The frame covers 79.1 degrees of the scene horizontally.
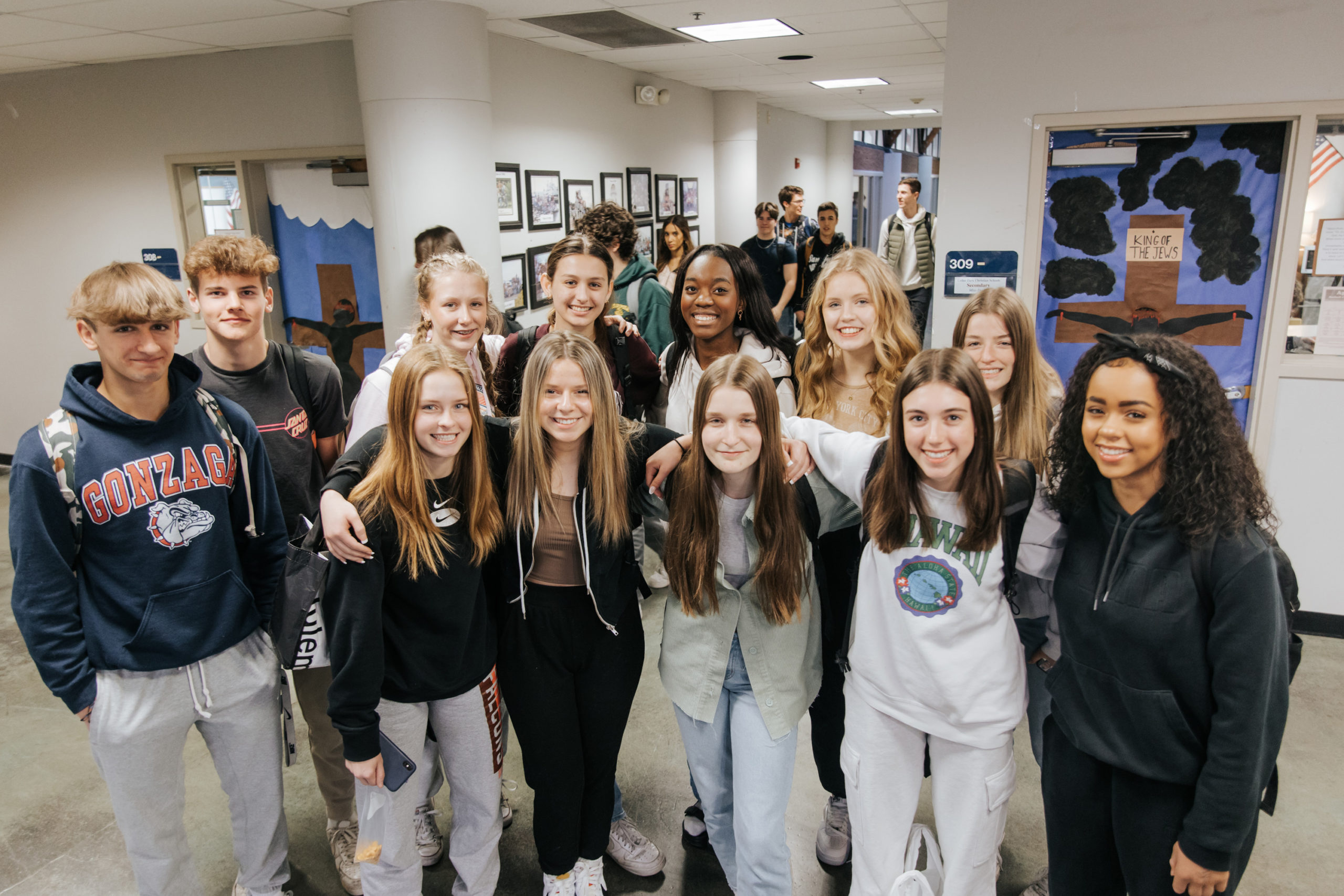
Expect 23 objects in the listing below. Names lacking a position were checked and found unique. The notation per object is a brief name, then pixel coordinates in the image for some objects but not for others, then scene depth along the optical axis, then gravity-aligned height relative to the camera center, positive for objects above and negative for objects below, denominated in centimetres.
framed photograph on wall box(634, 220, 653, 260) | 729 +20
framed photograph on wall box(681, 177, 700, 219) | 837 +63
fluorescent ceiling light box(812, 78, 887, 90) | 833 +174
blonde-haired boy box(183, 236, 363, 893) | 212 -34
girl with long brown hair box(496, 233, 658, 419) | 255 -19
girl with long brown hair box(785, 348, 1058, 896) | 167 -78
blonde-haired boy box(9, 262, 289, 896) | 174 -64
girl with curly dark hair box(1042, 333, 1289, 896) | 142 -65
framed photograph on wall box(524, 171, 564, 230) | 562 +42
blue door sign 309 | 368 -9
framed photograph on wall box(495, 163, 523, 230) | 522 +44
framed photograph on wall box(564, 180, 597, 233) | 614 +47
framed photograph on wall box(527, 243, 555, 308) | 568 -7
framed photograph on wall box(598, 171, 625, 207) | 671 +61
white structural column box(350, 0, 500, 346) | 412 +72
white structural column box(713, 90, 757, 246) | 891 +102
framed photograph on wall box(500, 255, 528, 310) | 532 -11
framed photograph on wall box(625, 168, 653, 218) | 712 +60
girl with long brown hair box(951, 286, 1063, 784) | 214 -30
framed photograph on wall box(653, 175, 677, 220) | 773 +61
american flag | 329 +34
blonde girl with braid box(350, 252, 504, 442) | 230 -13
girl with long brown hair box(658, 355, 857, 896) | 184 -82
